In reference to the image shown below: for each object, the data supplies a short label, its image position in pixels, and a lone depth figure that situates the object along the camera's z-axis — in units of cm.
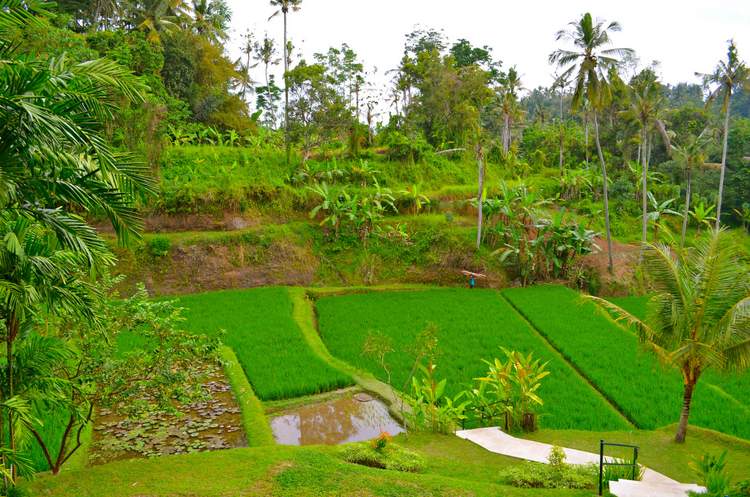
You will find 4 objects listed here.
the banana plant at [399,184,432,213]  2473
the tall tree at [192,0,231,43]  3294
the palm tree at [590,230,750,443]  919
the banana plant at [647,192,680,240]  2380
